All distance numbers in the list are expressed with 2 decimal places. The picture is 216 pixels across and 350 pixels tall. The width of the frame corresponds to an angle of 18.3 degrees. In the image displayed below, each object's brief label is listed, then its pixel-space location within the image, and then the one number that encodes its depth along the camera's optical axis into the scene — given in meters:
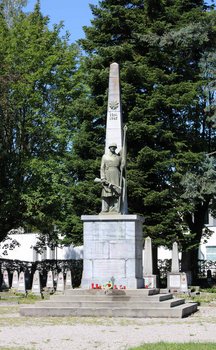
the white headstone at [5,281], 29.19
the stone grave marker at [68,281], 27.64
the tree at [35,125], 33.25
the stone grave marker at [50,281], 29.06
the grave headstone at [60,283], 27.41
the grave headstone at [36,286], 25.88
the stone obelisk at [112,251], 19.14
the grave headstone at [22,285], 26.06
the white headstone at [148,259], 27.72
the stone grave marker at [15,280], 27.71
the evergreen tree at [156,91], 30.28
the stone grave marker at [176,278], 27.84
